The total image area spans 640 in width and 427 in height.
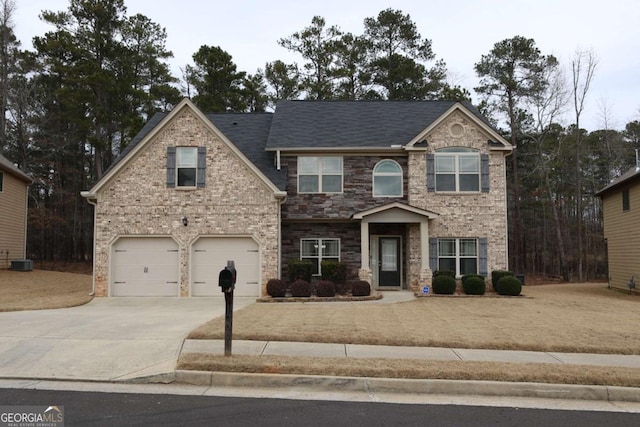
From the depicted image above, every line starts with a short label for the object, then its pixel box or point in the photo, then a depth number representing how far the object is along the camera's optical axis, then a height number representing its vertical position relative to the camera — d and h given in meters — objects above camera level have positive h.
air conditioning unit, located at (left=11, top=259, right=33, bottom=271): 25.55 -0.89
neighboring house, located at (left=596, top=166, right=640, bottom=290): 20.39 +0.82
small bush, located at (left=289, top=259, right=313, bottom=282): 18.00 -0.82
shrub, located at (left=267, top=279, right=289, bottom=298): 16.95 -1.37
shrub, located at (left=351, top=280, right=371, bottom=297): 17.20 -1.42
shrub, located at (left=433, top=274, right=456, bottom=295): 18.25 -1.37
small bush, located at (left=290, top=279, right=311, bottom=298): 16.94 -1.39
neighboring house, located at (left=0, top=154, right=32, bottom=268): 25.98 +1.86
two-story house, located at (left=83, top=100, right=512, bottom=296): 17.75 +1.79
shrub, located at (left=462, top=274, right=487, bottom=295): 18.30 -1.38
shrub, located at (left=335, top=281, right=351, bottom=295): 17.81 -1.44
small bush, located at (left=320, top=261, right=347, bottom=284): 18.03 -0.86
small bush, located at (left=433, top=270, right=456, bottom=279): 18.78 -0.97
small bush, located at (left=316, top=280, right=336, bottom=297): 17.03 -1.43
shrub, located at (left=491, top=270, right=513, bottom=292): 18.66 -1.04
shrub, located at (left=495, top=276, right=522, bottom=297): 18.16 -1.40
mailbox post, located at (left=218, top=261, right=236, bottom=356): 8.06 -0.70
